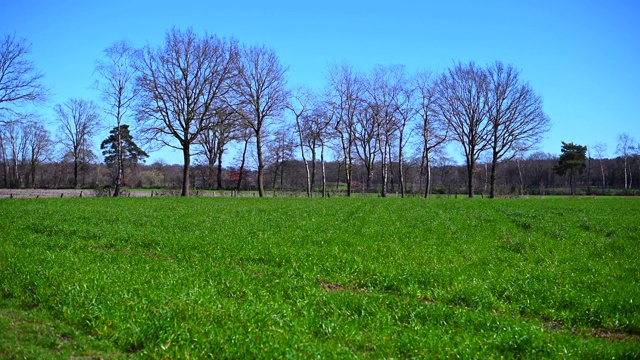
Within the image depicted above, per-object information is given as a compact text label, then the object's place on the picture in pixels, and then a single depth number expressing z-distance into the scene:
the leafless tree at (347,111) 63.09
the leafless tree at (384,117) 63.97
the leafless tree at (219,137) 47.31
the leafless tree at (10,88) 40.69
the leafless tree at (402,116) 63.84
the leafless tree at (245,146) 56.29
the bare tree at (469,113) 60.94
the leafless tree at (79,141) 76.12
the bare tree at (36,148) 83.19
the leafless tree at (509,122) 58.97
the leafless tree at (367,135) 66.81
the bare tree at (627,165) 94.88
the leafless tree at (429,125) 61.34
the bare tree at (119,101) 48.97
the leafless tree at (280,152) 71.50
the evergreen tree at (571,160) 89.81
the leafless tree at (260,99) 51.94
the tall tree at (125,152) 72.43
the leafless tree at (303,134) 60.44
